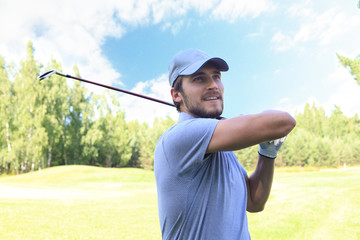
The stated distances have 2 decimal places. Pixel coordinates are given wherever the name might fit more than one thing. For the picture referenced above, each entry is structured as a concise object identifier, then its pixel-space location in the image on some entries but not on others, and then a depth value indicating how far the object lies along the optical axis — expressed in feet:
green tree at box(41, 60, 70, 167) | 123.65
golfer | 4.45
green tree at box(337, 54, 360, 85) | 59.41
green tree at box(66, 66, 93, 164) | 139.33
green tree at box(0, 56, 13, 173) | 115.55
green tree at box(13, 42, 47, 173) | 114.93
